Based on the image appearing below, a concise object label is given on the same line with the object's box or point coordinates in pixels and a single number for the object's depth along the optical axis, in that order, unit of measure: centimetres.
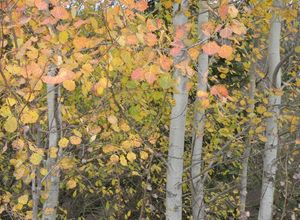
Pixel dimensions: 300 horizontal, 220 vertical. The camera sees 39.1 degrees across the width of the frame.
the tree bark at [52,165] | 313
